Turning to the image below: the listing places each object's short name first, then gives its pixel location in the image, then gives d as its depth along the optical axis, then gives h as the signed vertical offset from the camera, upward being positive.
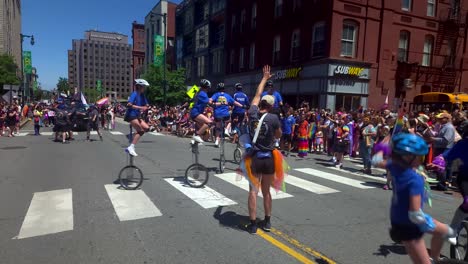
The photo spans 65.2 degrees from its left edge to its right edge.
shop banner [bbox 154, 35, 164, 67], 44.72 +6.11
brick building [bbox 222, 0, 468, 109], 23.17 +4.09
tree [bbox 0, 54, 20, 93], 35.12 +2.06
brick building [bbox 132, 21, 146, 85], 87.94 +12.75
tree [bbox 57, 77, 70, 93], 113.91 +3.23
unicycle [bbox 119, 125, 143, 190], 7.86 -1.74
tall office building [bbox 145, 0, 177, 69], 60.17 +12.59
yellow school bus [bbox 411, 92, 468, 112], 18.83 +0.55
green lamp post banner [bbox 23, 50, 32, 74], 55.05 +4.77
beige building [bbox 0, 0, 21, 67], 49.62 +10.94
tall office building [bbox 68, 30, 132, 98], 138.88 +13.57
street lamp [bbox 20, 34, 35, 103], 41.80 +1.74
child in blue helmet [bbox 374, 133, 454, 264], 3.20 -0.81
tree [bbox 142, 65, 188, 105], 40.80 +1.46
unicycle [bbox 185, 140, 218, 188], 8.19 -1.67
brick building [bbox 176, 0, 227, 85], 40.25 +7.59
